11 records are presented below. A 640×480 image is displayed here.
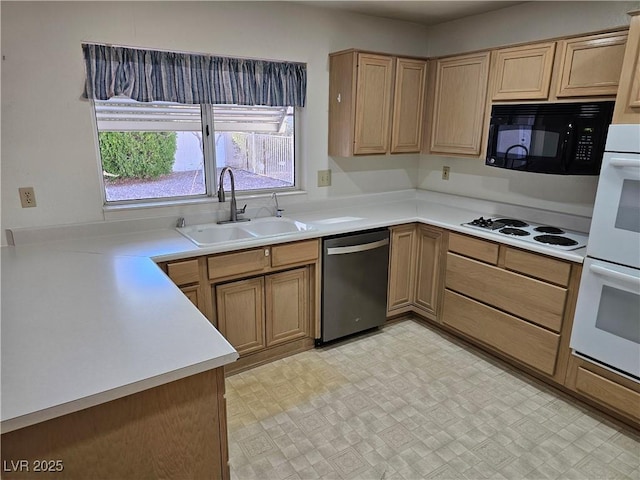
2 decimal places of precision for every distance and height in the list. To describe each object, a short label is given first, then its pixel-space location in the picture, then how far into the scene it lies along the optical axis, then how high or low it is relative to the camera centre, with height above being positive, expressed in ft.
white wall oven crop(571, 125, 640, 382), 6.48 -1.91
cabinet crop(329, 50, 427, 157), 9.78 +0.92
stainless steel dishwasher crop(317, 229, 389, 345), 9.19 -3.14
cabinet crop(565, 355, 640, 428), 6.88 -4.08
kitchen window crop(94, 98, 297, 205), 8.46 -0.22
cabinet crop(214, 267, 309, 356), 8.27 -3.44
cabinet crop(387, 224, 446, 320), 10.12 -3.09
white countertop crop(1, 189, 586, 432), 3.50 -1.98
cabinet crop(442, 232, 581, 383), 7.75 -3.12
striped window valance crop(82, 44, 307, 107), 7.78 +1.21
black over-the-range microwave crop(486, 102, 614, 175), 7.49 +0.12
